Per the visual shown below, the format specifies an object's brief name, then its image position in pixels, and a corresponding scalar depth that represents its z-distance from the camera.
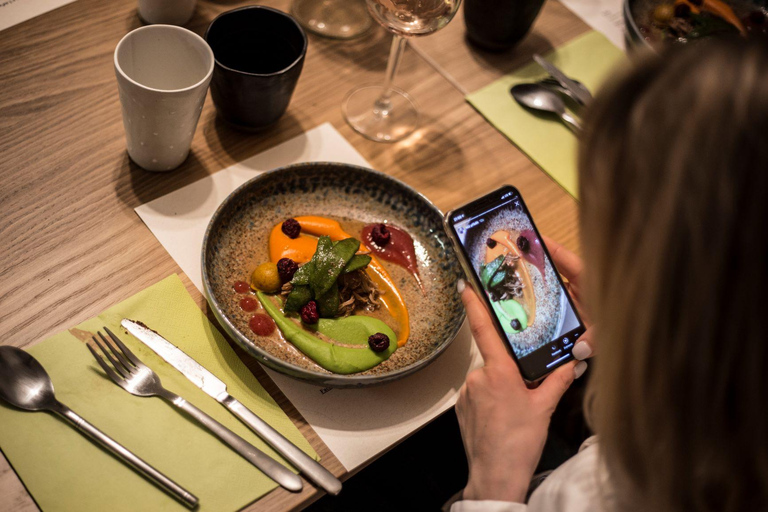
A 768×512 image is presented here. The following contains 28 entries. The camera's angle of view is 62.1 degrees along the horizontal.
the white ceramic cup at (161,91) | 0.84
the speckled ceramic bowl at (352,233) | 0.79
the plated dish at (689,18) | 1.27
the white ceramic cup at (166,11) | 1.09
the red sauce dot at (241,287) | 0.86
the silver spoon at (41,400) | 0.69
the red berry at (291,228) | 0.91
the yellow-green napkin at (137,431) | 0.68
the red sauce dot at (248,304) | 0.84
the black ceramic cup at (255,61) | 0.94
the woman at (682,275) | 0.43
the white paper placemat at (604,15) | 1.40
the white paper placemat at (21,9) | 1.07
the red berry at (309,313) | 0.83
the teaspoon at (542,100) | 1.20
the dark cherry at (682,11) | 1.29
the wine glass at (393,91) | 0.98
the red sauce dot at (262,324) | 0.82
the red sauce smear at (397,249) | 0.95
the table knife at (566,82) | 1.20
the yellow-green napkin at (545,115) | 1.14
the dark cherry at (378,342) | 0.82
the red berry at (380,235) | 0.95
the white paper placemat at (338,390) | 0.79
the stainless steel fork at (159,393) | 0.72
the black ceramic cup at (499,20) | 1.19
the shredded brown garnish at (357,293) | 0.87
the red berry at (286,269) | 0.85
